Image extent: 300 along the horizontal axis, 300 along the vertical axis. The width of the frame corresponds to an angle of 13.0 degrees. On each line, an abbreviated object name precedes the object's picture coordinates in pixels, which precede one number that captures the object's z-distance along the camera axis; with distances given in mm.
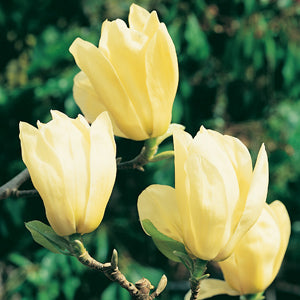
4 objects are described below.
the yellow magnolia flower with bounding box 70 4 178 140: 990
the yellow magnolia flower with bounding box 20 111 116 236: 927
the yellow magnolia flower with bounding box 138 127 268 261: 929
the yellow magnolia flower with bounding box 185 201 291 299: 1017
